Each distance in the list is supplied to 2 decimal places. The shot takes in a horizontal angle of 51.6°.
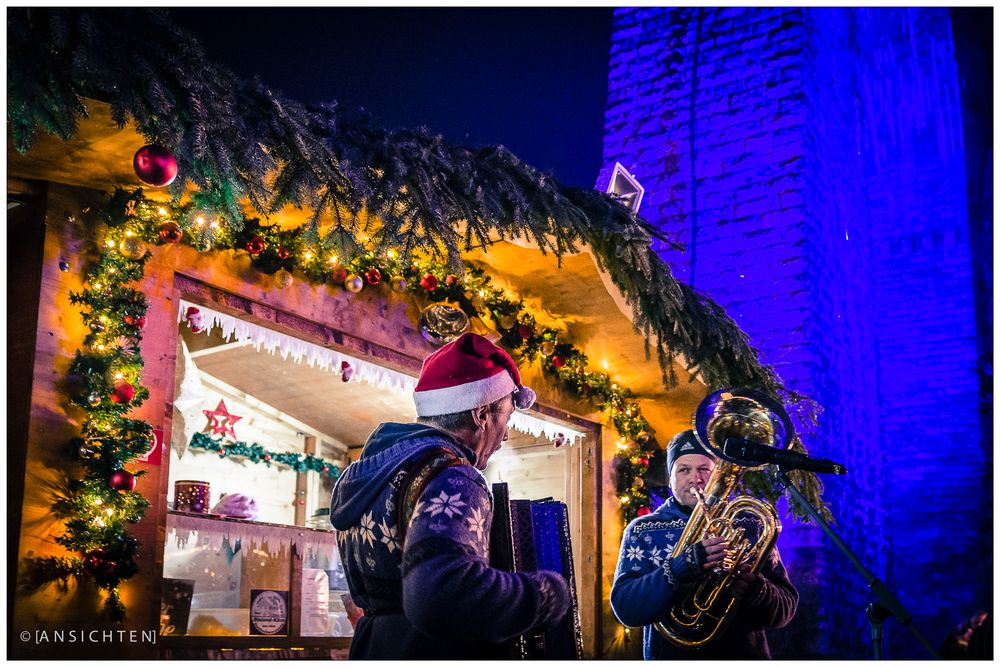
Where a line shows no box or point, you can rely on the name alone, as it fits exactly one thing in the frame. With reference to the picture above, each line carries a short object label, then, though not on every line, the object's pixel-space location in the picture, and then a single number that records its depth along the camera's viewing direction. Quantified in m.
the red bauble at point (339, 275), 6.46
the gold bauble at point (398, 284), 6.90
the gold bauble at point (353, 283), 6.52
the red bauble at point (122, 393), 5.02
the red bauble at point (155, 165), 3.82
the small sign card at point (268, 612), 6.45
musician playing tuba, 4.24
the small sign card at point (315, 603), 6.79
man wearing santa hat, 2.71
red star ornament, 8.55
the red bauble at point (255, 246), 5.93
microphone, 3.75
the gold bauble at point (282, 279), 6.17
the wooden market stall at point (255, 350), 4.61
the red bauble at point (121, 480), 4.89
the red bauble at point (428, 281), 6.99
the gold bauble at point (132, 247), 5.27
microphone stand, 3.74
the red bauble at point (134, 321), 5.21
